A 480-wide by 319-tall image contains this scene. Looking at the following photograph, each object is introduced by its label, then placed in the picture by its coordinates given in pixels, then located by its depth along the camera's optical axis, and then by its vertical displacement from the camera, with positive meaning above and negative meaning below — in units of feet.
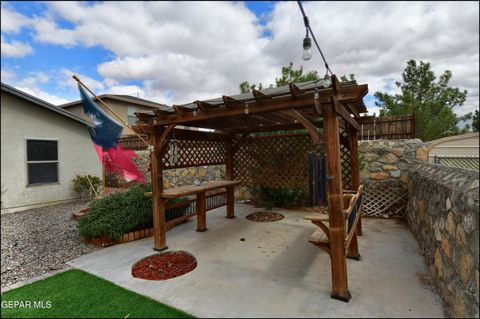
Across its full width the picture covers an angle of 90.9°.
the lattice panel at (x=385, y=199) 16.51 -3.28
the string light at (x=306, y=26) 7.30 +4.27
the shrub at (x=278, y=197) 19.99 -3.53
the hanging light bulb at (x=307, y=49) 7.54 +3.40
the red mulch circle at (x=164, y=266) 9.32 -4.56
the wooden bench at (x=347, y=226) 7.81 -2.70
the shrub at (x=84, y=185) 22.94 -2.39
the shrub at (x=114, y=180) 31.12 -2.66
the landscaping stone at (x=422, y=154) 16.67 -0.13
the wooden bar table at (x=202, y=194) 12.45 -2.05
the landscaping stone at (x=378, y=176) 17.23 -1.67
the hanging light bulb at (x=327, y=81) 7.46 +2.33
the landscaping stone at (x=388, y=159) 17.20 -0.43
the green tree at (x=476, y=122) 36.75 +4.62
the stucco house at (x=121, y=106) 38.50 +9.37
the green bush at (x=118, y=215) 12.44 -3.07
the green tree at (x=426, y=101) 31.21 +7.17
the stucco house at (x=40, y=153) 18.84 +0.82
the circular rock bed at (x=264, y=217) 16.94 -4.52
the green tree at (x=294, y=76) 34.60 +11.87
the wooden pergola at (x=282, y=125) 7.71 +1.67
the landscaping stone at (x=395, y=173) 16.94 -1.45
